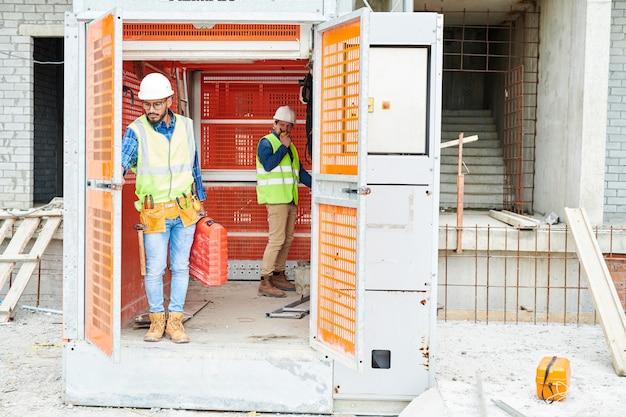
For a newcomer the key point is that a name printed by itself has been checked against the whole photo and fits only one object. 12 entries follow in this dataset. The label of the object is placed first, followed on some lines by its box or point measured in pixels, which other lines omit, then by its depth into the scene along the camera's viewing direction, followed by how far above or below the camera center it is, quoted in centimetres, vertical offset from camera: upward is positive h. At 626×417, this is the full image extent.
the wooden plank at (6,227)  927 -85
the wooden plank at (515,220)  876 -67
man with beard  579 -26
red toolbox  599 -71
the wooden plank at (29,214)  946 -70
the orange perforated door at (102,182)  508 -18
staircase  1244 -6
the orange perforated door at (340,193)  495 -22
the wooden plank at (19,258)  884 -114
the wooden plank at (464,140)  807 +21
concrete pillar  920 +67
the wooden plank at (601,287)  677 -114
